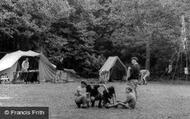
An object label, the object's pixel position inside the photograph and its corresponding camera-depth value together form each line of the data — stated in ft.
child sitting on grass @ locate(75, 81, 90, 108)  37.22
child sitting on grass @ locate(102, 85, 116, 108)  37.88
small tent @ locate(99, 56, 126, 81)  84.91
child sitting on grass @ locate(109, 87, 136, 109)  37.05
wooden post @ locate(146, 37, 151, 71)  93.94
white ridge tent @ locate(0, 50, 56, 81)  77.55
